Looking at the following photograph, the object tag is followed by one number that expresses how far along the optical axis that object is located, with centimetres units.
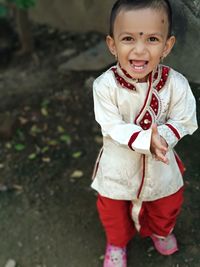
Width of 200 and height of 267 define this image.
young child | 126
